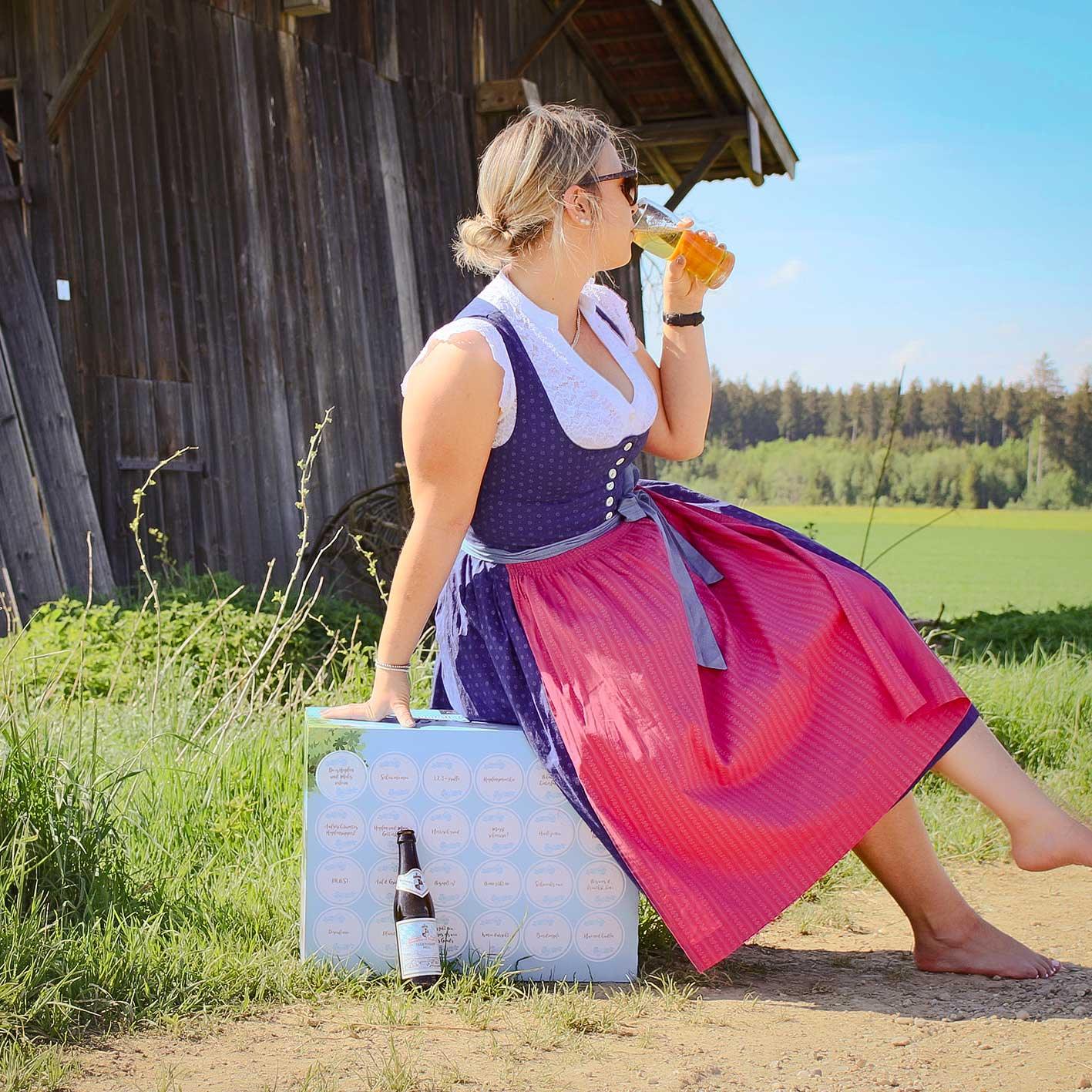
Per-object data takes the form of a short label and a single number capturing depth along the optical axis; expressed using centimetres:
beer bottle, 238
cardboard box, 246
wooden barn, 574
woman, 234
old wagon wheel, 683
